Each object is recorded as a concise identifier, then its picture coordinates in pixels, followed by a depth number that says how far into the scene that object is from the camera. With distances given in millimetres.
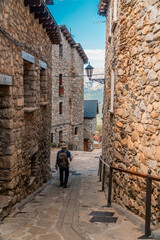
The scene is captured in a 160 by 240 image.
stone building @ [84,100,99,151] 26875
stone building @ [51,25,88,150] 18516
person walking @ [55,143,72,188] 7129
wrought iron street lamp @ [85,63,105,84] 13312
